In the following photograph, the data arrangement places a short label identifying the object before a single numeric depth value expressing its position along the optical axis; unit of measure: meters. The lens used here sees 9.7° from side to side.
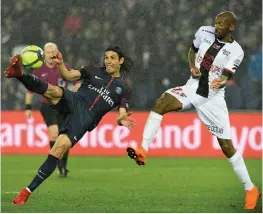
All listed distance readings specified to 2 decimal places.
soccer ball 17.31
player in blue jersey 17.09
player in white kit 17.68
